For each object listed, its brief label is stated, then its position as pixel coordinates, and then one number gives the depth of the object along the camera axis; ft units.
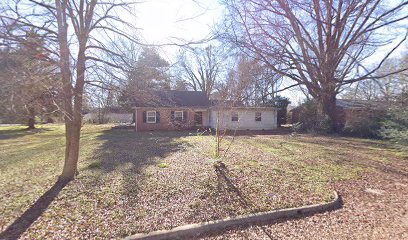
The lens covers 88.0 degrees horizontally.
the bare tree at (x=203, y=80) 114.73
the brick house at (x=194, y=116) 63.26
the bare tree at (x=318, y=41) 45.09
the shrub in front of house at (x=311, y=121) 60.39
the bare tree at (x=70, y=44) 12.47
